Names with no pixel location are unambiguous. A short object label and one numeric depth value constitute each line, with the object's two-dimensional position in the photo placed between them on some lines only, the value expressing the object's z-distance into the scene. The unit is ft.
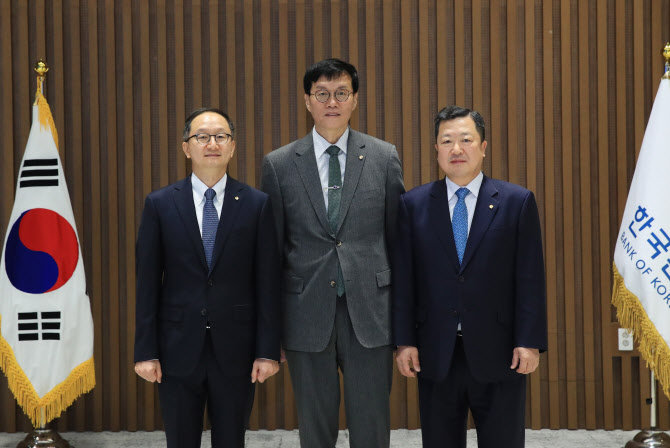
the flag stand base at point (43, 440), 12.23
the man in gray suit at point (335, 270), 8.28
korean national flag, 11.87
